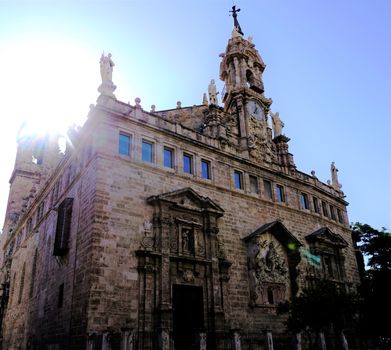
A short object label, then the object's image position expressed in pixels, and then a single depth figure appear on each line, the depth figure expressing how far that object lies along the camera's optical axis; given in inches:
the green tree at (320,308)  643.5
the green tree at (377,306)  742.1
